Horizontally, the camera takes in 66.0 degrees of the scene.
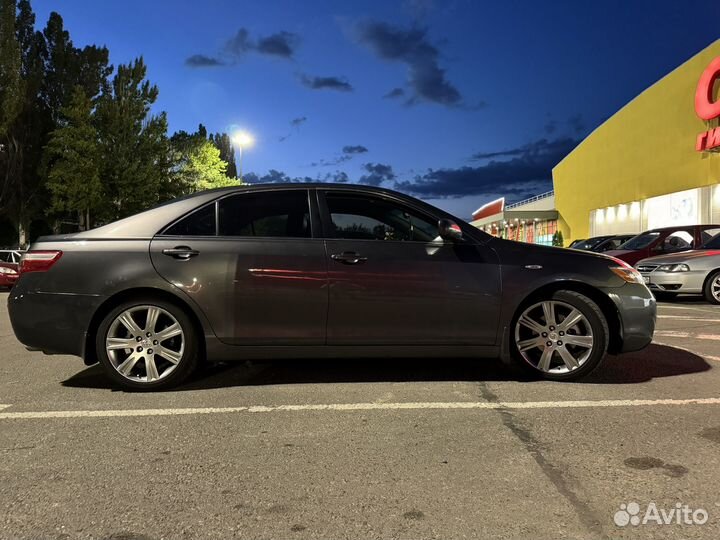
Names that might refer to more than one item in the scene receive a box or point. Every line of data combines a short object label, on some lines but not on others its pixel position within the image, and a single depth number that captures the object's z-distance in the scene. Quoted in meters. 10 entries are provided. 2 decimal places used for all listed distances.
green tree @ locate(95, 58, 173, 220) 30.64
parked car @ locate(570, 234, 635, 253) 16.20
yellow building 24.67
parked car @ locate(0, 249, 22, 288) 14.55
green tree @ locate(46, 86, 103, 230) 29.02
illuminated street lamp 33.06
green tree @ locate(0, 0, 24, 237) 29.25
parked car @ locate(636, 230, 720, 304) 10.64
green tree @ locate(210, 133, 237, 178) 60.22
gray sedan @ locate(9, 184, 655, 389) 4.33
